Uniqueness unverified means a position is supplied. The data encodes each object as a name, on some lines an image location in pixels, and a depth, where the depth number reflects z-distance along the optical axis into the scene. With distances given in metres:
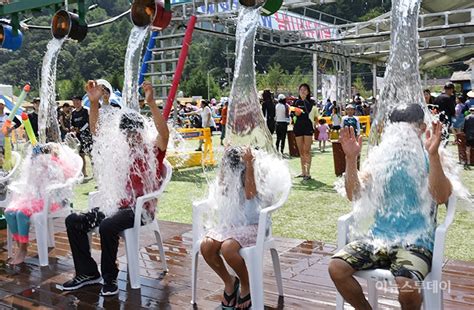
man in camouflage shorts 2.18
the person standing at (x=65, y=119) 9.26
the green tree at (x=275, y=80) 44.42
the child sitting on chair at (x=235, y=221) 2.77
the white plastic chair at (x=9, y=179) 4.14
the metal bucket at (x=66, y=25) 4.54
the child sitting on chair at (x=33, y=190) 3.89
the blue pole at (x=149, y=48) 6.84
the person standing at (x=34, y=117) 8.77
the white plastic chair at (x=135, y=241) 3.25
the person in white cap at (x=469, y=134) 8.08
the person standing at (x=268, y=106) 9.67
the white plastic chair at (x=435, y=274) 2.18
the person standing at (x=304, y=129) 7.50
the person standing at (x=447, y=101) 9.16
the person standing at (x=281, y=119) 9.89
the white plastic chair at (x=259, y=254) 2.67
